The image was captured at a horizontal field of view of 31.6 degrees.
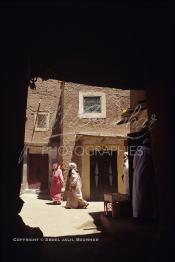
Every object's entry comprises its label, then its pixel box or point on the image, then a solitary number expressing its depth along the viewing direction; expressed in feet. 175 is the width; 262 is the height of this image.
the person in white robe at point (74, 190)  37.60
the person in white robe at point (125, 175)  32.96
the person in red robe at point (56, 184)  43.78
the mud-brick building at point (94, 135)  50.16
